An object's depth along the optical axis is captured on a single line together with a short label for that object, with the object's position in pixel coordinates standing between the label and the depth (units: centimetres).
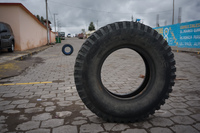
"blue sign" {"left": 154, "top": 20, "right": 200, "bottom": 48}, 1312
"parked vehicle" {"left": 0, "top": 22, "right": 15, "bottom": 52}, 988
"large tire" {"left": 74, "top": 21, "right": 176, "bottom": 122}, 196
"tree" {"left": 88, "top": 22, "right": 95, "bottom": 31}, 10049
